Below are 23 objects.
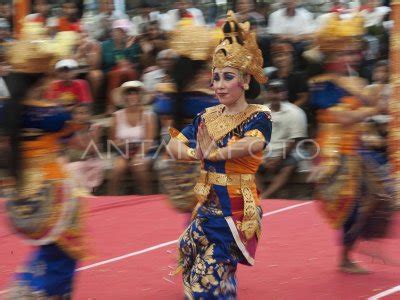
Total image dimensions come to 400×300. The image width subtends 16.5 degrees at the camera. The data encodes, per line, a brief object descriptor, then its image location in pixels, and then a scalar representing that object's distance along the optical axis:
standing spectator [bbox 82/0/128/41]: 17.74
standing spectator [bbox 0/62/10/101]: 13.86
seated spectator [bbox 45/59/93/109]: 14.46
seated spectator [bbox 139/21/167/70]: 16.64
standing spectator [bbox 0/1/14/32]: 18.38
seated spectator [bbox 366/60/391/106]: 12.16
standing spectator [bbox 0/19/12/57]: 16.68
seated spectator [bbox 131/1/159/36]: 17.19
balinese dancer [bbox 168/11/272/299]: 7.62
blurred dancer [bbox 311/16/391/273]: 9.33
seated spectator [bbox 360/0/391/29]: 15.76
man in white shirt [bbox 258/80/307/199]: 14.94
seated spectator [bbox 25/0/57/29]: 17.38
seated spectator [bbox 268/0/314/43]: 16.04
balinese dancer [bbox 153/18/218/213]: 9.26
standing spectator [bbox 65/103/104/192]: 15.01
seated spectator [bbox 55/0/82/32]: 17.38
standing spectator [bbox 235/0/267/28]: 16.27
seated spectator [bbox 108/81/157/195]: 15.46
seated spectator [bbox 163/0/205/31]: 16.81
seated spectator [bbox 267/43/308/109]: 15.18
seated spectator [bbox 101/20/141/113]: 16.68
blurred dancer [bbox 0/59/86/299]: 7.85
